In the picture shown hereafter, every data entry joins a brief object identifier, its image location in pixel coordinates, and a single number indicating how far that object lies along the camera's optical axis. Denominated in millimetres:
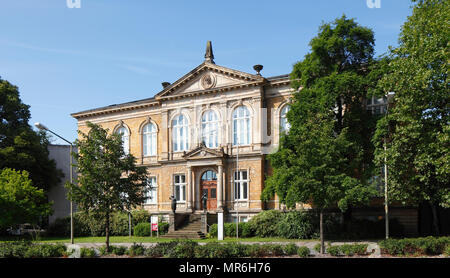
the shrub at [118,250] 24500
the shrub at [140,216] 39781
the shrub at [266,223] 33250
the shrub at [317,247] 22391
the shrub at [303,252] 21156
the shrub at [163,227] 37594
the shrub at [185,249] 21797
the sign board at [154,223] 34406
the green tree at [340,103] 26094
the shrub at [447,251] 19438
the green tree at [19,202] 30641
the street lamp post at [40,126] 26344
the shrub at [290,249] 21797
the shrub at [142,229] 37562
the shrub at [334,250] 21344
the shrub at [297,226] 31078
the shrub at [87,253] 23781
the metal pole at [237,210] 32725
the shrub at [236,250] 21484
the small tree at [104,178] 25484
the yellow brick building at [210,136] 36969
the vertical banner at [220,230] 31331
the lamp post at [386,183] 25225
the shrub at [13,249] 23858
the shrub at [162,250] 22708
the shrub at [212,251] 21280
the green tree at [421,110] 23984
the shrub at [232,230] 33750
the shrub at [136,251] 23859
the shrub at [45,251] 23997
